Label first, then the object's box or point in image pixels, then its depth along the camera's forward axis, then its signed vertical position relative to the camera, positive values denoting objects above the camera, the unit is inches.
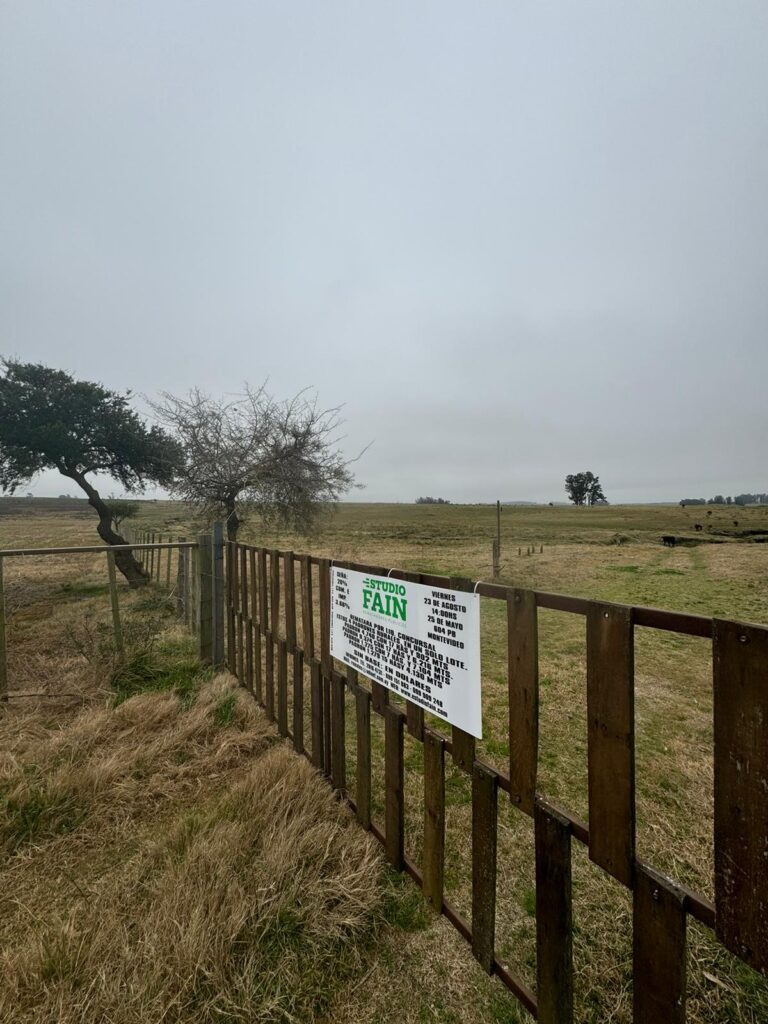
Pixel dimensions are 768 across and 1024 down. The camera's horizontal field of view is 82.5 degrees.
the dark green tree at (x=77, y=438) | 426.0 +82.4
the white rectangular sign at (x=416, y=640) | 67.8 -23.1
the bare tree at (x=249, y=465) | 343.0 +41.7
